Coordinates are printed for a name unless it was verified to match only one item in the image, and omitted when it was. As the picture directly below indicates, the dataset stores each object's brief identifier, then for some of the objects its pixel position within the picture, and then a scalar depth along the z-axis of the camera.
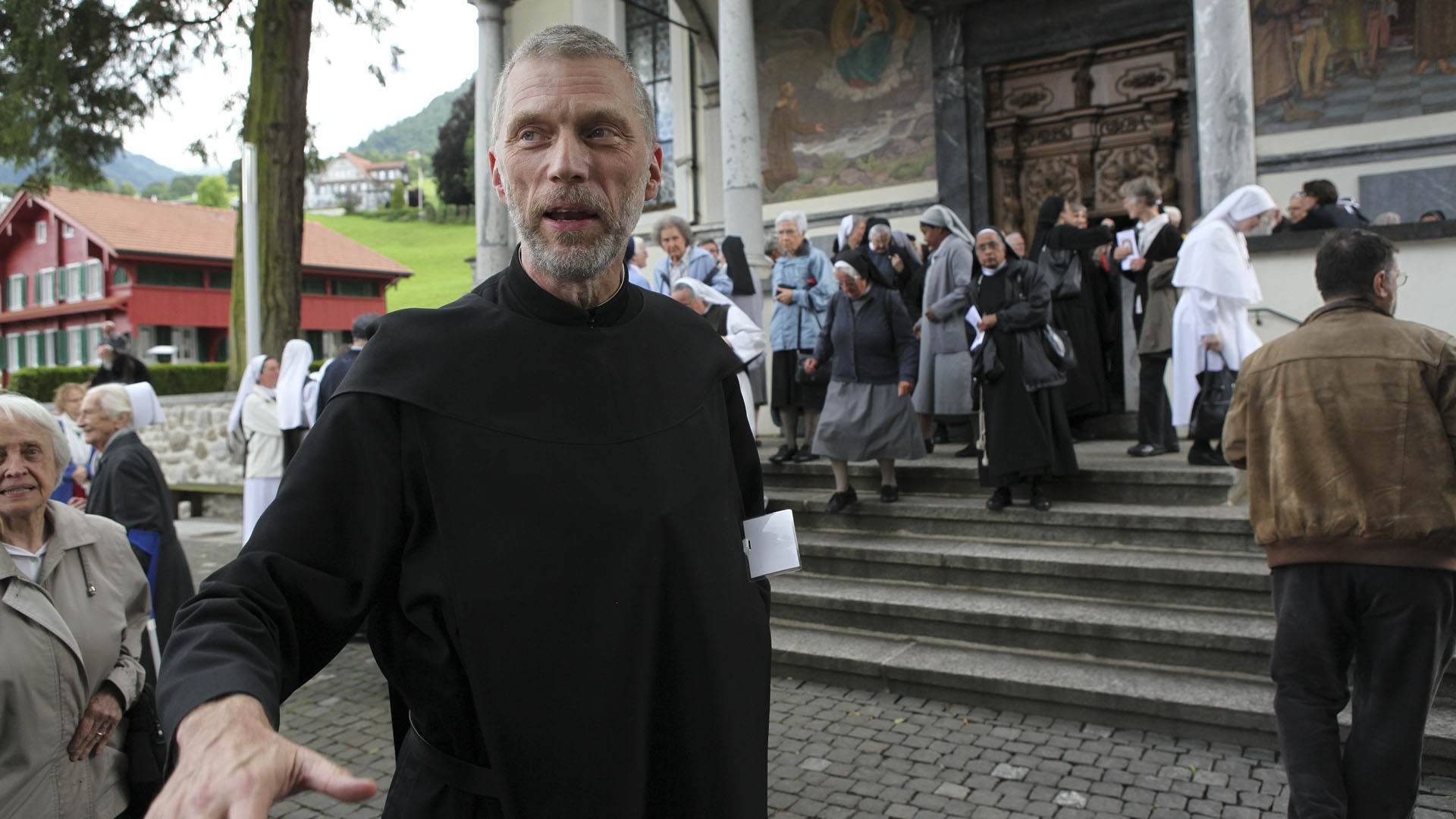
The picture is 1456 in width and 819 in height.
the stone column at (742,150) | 10.49
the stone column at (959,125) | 12.83
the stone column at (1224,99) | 8.20
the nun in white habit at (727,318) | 6.69
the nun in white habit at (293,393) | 8.23
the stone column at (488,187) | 12.30
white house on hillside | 111.31
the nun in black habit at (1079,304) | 7.91
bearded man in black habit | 1.36
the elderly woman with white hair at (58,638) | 2.66
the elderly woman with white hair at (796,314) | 8.13
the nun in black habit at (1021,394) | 6.37
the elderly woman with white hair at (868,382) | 6.89
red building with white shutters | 37.69
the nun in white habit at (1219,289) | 6.46
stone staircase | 4.90
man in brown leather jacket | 3.18
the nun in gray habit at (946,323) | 7.54
